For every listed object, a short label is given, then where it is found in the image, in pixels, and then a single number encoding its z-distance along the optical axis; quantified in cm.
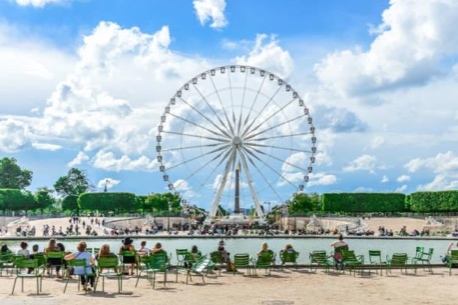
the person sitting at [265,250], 1738
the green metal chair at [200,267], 1562
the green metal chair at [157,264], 1447
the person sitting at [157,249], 1677
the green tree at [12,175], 10719
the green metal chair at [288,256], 1811
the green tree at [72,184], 11525
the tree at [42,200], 8800
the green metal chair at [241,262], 1730
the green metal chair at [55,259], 1617
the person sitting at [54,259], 1619
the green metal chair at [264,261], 1695
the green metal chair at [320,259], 1792
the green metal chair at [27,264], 1364
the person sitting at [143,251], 1740
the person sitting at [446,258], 1937
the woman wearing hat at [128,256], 1614
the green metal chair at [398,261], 1791
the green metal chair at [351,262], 1739
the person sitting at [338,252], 1795
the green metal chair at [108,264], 1368
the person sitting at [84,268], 1377
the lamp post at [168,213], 6457
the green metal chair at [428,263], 1846
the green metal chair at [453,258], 1834
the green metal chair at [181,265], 1588
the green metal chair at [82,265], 1359
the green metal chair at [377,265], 1822
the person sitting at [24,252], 1684
